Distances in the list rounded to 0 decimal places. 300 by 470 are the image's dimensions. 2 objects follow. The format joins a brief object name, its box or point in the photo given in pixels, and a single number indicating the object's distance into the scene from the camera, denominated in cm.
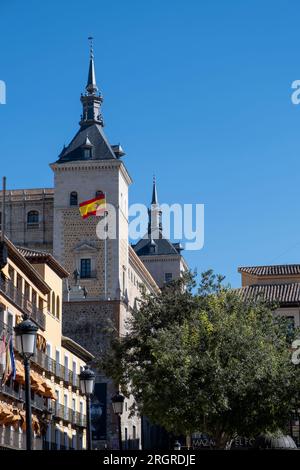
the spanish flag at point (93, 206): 9350
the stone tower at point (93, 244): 8712
